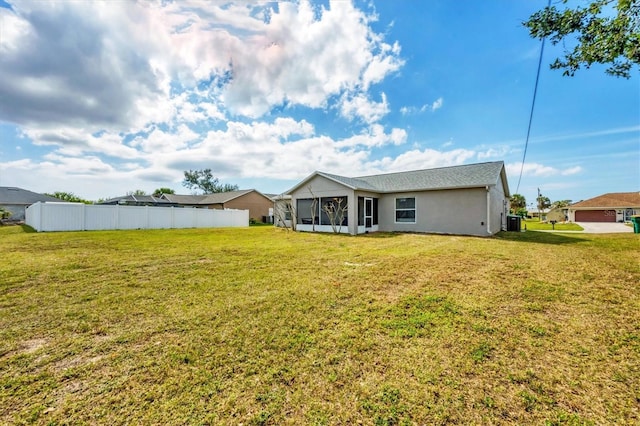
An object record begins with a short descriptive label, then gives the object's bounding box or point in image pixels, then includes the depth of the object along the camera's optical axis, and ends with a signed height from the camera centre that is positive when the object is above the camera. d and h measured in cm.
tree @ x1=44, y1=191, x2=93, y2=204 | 4022 +344
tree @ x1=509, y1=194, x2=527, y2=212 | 5012 +327
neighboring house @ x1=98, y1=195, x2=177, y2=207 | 3469 +241
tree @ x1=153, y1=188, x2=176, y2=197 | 5677 +621
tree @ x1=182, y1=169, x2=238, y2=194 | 5328 +769
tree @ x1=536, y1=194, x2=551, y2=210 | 4414 +329
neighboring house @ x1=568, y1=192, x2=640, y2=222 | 3234 +134
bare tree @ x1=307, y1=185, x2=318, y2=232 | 1633 +65
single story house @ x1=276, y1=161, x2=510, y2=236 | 1344 +97
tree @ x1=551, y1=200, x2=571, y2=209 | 5934 +357
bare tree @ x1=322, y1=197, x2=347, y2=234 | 1515 +43
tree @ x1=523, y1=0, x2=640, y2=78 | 560 +442
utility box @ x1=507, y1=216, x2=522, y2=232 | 1701 -32
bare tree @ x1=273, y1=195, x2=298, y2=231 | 2055 +61
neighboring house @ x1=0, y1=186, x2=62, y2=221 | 2816 +214
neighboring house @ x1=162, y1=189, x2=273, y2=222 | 3450 +237
